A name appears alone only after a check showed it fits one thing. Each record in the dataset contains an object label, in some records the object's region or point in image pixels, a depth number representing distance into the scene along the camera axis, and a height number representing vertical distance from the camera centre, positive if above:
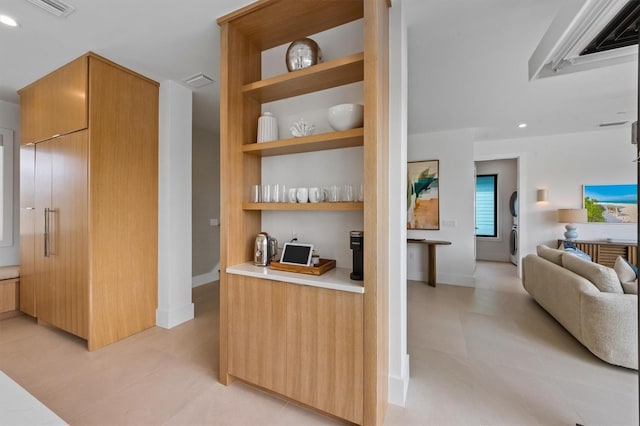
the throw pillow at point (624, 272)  2.53 -0.56
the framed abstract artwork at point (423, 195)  4.82 +0.30
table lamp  4.79 -0.11
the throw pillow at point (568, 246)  4.04 -0.57
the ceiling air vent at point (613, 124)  4.40 +1.43
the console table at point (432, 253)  4.38 -0.66
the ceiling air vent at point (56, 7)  1.80 +1.38
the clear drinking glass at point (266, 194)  2.02 +0.13
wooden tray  1.72 -0.36
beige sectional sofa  2.14 -0.84
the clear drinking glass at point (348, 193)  1.76 +0.12
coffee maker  1.62 -0.26
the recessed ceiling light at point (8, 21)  1.94 +1.38
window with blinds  6.79 +0.15
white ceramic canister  2.00 +0.61
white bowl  1.69 +0.60
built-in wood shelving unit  1.50 -0.15
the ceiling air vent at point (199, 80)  2.81 +1.39
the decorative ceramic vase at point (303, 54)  1.83 +1.06
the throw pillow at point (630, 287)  2.40 -0.67
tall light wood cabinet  2.43 +0.13
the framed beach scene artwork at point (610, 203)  4.76 +0.15
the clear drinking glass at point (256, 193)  2.04 +0.14
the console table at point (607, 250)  4.58 -0.65
